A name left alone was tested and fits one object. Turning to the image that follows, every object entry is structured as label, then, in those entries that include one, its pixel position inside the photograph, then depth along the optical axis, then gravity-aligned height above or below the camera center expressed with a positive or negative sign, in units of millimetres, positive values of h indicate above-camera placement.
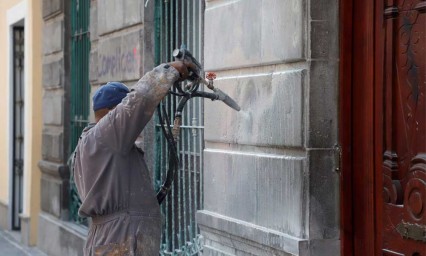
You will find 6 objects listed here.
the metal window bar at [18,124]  12547 +24
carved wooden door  4066 -8
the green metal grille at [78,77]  9633 +570
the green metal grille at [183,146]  6605 -163
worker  4434 -314
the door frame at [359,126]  4418 +2
